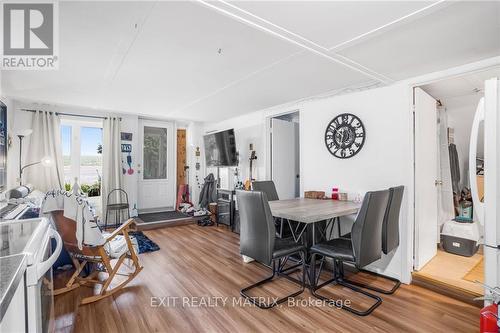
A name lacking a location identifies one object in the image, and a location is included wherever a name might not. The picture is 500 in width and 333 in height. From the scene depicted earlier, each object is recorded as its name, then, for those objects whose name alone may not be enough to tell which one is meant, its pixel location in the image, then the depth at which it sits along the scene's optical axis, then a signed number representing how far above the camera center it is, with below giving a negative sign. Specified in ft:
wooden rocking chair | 7.72 -2.93
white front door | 18.88 +0.11
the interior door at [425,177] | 9.10 -0.41
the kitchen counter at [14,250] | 2.55 -1.25
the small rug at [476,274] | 8.45 -3.93
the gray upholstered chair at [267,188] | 11.28 -0.98
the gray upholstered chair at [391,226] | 7.68 -1.94
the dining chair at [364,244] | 6.68 -2.29
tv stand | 15.53 -2.88
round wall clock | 10.07 +1.37
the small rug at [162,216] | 17.08 -3.63
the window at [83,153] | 16.02 +0.99
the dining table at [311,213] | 7.18 -1.43
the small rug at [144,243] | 11.97 -4.02
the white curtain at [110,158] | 16.34 +0.61
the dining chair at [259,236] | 6.86 -2.06
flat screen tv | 16.51 +1.30
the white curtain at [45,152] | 14.05 +0.91
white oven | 3.32 -1.43
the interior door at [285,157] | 14.98 +0.66
